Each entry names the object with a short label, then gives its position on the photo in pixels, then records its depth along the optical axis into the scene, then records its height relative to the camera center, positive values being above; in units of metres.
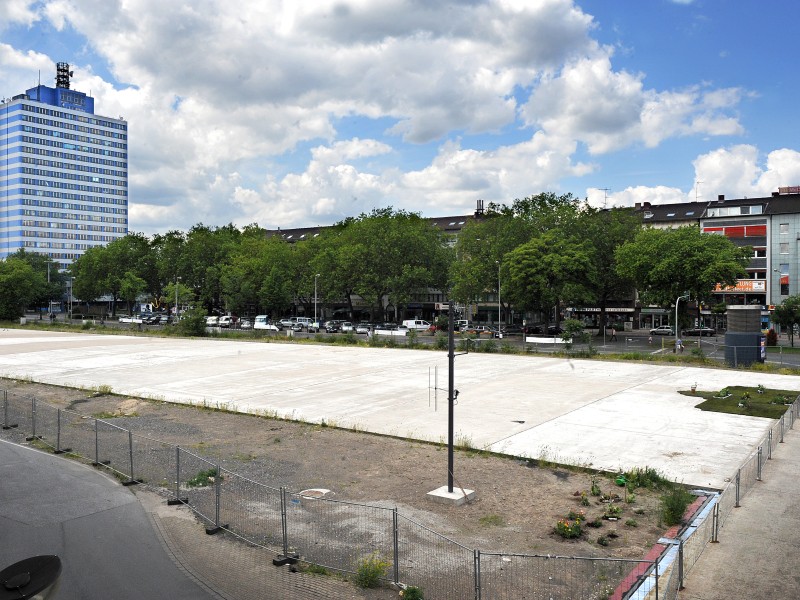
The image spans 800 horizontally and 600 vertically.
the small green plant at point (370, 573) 10.41 -4.61
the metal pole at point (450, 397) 14.51 -2.31
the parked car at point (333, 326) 88.43 -3.71
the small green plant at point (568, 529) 12.52 -4.65
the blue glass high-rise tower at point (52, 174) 181.12 +38.24
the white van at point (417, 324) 87.50 -3.35
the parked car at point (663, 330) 80.63 -3.72
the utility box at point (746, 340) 42.78 -2.63
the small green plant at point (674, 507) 13.34 -4.48
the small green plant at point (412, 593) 9.68 -4.62
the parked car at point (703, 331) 81.69 -3.81
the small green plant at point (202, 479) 15.56 -4.54
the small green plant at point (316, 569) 11.03 -4.83
